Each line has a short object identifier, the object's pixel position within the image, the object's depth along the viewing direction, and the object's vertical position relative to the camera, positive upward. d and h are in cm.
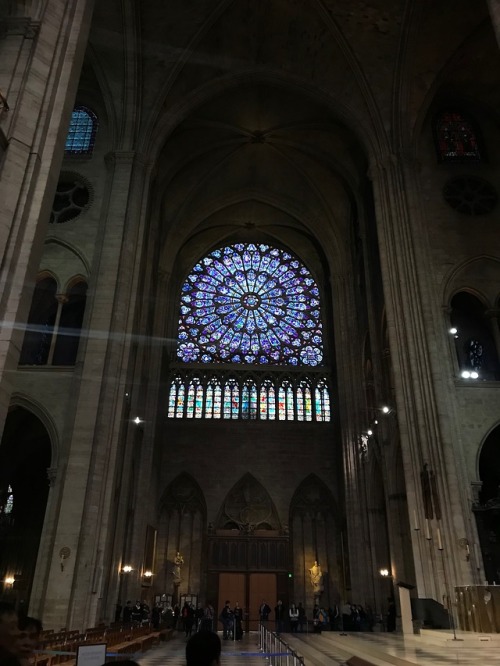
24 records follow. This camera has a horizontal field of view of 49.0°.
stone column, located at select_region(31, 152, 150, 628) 1206 +419
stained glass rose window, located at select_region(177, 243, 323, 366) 2570 +1294
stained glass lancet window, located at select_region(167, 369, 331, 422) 2441 +839
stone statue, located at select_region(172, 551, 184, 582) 2145 +135
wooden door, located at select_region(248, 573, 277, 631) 2130 +42
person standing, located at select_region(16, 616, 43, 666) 363 -19
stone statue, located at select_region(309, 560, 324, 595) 2142 +98
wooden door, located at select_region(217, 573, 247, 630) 2142 +55
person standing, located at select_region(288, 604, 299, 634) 1742 -36
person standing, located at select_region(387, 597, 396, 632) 1533 -31
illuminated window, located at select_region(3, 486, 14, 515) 2039 +332
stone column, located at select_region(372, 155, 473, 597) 1265 +575
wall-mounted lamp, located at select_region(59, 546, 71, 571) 1211 +96
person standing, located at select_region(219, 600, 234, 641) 1595 -40
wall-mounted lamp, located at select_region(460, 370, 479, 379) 1554 +606
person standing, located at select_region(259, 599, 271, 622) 1847 -21
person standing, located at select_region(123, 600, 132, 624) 1553 -27
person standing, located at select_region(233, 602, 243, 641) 1572 -54
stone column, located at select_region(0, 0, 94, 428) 694 +608
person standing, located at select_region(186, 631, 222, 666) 212 -16
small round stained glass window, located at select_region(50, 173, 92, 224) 1748 +1182
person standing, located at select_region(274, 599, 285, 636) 1864 -38
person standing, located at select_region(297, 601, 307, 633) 1859 -41
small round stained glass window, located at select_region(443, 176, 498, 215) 1748 +1199
